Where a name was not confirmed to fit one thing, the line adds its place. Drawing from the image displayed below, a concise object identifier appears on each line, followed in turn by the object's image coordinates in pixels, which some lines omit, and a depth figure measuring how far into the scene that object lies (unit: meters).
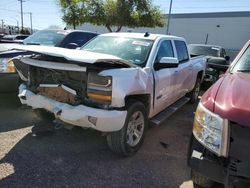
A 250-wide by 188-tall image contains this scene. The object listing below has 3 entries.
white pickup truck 2.21
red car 1.53
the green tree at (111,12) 16.39
